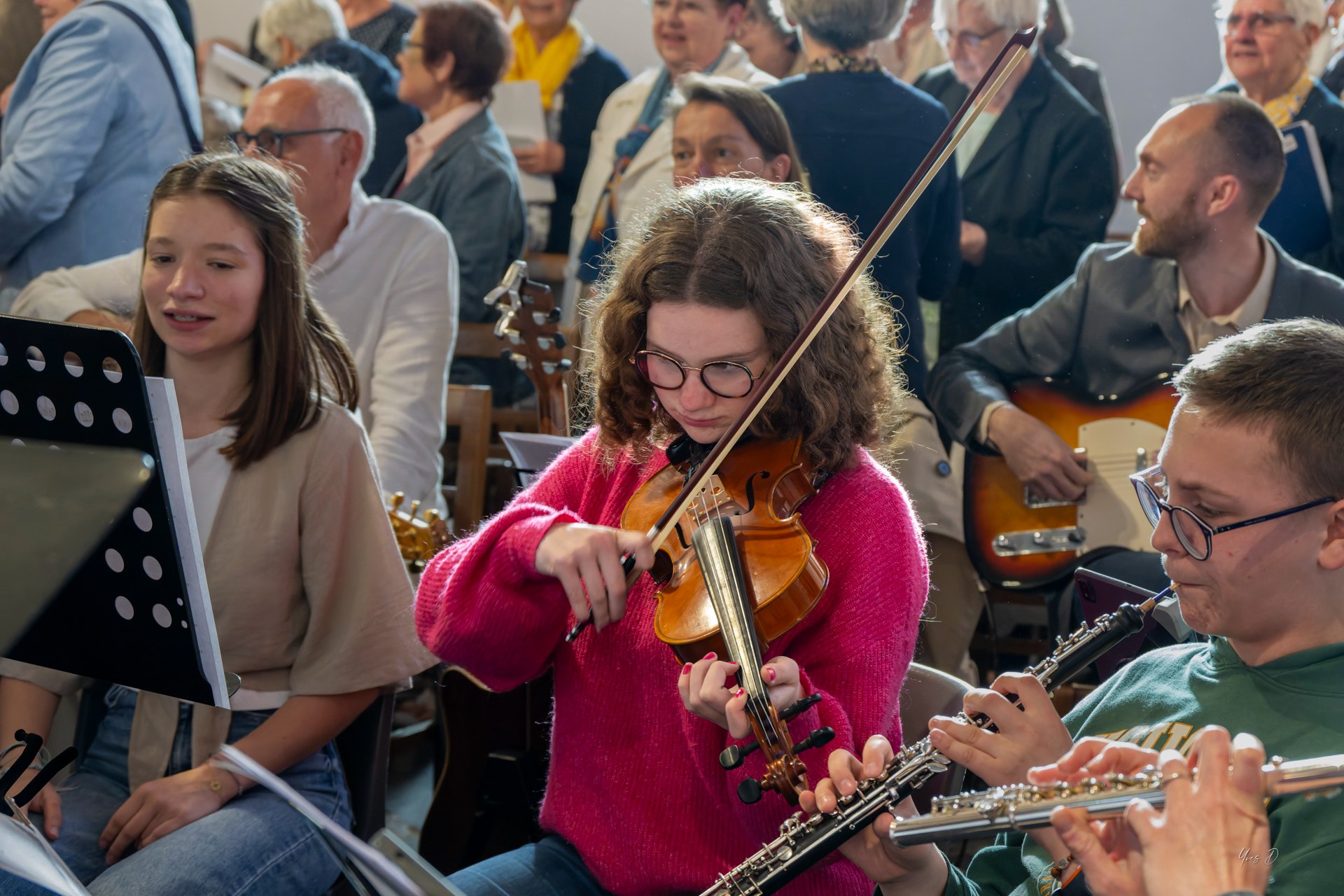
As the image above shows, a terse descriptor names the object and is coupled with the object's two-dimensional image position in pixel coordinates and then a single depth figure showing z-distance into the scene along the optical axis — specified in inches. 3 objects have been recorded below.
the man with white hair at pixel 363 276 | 111.2
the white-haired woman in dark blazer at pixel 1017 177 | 113.4
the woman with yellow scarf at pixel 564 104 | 155.2
